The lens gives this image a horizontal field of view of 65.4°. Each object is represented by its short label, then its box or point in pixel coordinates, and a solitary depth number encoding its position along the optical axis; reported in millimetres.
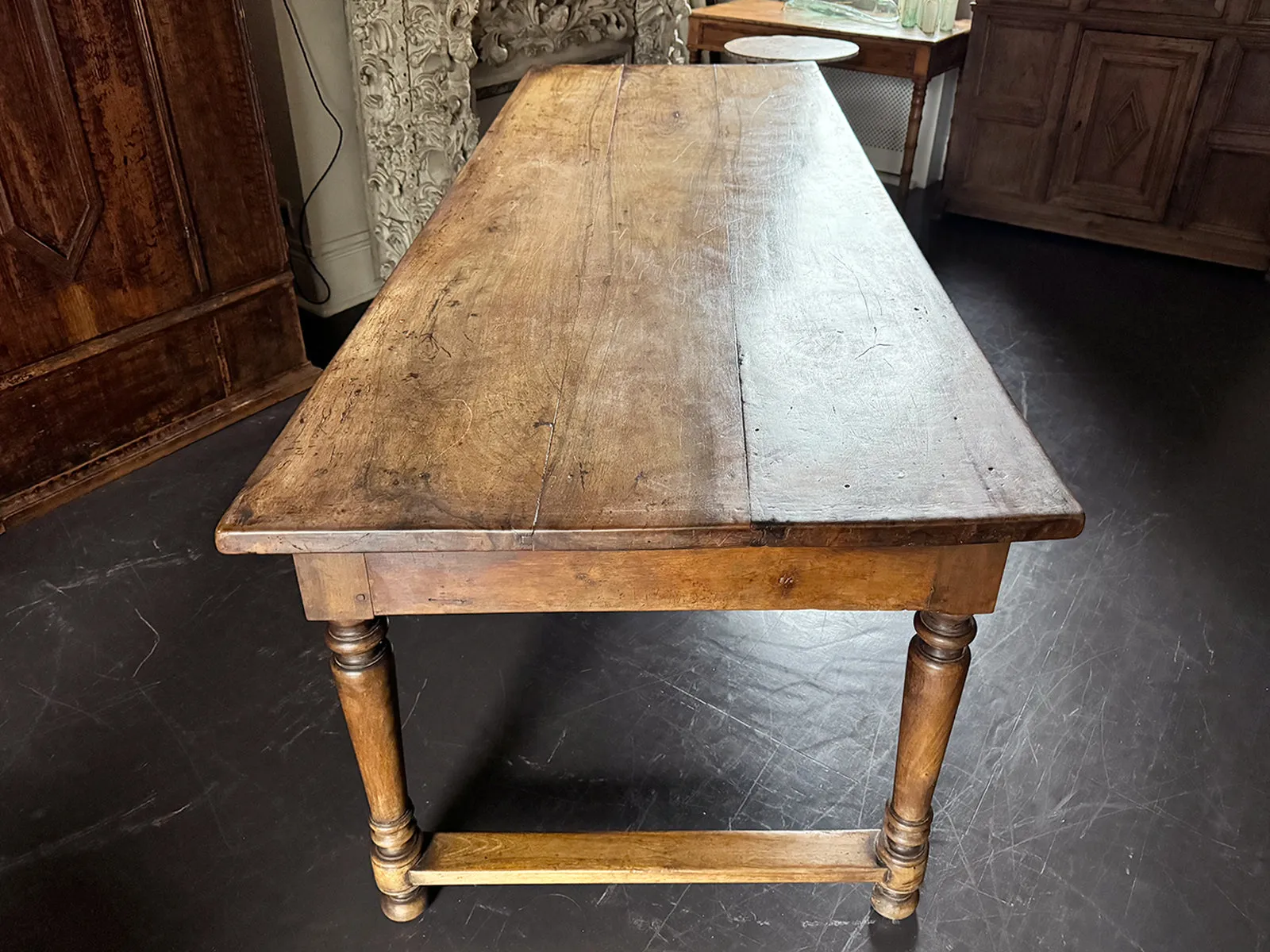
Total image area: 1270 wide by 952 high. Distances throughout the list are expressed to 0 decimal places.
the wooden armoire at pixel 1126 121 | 3371
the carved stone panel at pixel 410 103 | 2865
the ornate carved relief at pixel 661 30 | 3752
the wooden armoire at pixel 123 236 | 2062
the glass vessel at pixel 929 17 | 3689
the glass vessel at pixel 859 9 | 3961
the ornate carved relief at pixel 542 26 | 3180
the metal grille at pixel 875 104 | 4285
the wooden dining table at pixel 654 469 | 993
